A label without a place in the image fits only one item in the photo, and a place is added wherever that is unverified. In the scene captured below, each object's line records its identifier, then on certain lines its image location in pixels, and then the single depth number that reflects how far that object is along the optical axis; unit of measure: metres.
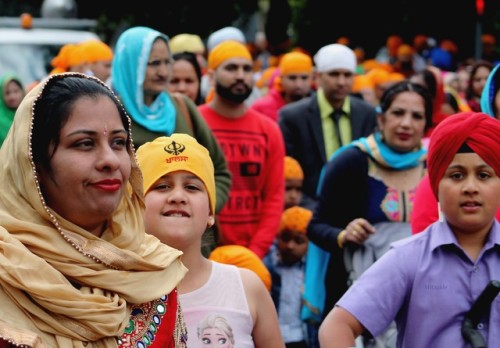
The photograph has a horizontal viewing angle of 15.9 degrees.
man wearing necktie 13.78
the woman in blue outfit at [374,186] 9.86
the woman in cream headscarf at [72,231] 5.02
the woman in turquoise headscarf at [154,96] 9.85
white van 22.03
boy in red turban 6.38
